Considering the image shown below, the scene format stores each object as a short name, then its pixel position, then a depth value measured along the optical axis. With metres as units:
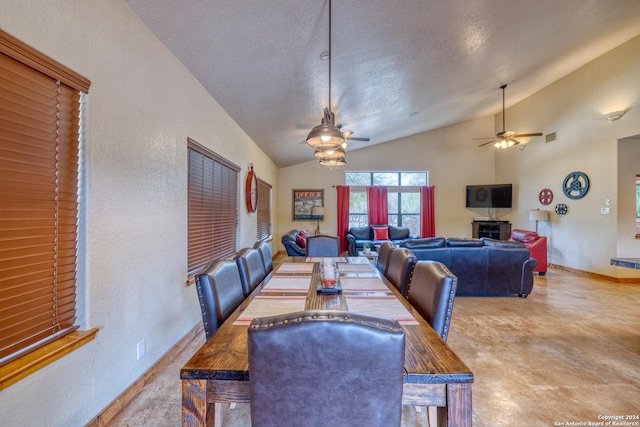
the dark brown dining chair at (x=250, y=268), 2.01
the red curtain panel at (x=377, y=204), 7.98
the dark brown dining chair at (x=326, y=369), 0.72
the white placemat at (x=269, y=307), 1.38
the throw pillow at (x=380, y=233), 7.53
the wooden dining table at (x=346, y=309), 0.92
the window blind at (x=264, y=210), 5.69
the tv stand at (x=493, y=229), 7.21
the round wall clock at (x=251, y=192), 4.64
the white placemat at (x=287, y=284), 1.86
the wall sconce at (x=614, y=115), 4.78
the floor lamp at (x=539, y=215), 6.06
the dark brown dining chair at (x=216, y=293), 1.43
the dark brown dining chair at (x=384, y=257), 2.51
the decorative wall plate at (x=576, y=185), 5.42
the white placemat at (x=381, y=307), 1.37
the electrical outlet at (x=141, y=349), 1.97
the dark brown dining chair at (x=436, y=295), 1.36
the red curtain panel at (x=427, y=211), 8.02
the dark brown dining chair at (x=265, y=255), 2.64
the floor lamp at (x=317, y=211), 7.80
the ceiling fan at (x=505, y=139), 5.65
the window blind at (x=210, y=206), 2.82
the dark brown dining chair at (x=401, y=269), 1.99
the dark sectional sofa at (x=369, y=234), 7.51
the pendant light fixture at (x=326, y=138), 2.18
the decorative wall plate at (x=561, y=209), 5.82
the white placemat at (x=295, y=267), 2.40
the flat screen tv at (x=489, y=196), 7.32
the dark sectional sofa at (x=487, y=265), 4.05
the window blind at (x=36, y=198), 1.17
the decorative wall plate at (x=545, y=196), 6.22
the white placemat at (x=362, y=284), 1.83
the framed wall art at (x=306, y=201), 8.16
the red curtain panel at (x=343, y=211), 8.07
